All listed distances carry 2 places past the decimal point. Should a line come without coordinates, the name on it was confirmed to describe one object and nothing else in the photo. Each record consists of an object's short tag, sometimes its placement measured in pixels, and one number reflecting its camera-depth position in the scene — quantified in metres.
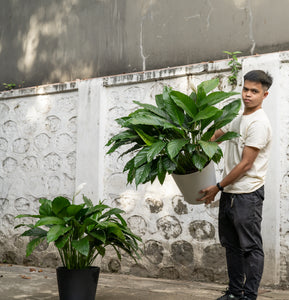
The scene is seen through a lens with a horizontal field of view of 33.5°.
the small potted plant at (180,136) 3.20
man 3.25
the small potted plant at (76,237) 3.50
